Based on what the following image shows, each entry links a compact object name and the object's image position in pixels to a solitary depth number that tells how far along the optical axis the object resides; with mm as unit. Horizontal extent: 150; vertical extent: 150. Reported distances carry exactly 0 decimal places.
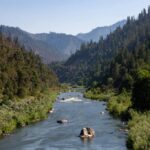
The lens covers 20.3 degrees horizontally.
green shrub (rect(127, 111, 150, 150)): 51694
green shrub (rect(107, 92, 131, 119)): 91731
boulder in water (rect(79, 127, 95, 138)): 69062
